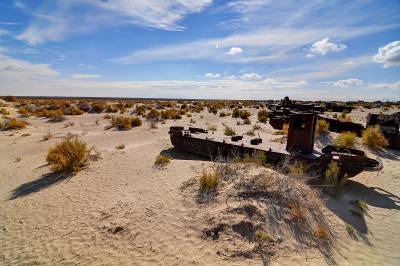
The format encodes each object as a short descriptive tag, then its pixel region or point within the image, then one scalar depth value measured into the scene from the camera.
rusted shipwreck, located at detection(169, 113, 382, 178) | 8.07
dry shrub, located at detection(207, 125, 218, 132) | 19.14
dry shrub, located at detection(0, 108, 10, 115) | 25.18
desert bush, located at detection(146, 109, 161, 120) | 25.49
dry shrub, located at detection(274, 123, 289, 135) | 15.99
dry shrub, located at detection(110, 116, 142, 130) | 20.31
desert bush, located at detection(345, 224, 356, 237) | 6.17
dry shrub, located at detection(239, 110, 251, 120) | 26.43
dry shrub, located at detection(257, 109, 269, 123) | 23.08
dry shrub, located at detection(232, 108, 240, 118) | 28.05
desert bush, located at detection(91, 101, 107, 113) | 31.76
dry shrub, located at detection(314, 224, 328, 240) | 5.81
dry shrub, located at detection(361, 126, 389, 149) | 13.59
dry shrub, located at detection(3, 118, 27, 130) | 19.75
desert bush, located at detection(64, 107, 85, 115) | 27.97
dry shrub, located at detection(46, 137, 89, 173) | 10.36
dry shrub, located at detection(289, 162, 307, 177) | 7.56
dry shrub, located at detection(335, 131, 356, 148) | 13.52
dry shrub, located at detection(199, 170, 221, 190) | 7.27
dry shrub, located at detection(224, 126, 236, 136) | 15.58
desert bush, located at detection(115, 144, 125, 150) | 13.71
